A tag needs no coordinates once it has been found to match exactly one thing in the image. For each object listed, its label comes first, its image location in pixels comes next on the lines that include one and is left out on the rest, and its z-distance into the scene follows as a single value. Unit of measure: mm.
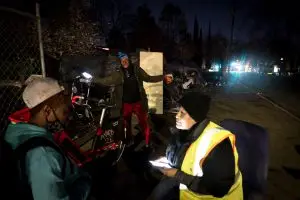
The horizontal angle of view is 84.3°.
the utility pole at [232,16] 20198
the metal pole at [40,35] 2176
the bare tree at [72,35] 7429
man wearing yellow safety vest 1389
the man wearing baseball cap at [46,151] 1043
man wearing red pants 3675
